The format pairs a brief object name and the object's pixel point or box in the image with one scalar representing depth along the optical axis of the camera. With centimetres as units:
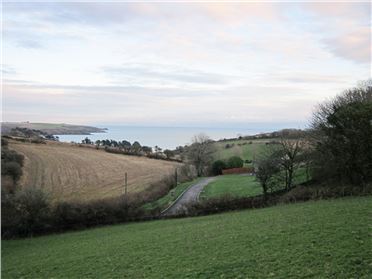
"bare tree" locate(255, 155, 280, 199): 4391
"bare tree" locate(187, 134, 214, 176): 8731
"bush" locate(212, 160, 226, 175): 8225
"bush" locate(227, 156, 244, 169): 8225
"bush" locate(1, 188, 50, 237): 3581
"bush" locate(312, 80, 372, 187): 3334
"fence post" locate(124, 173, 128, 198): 5643
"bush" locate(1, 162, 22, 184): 5670
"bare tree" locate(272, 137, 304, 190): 4516
